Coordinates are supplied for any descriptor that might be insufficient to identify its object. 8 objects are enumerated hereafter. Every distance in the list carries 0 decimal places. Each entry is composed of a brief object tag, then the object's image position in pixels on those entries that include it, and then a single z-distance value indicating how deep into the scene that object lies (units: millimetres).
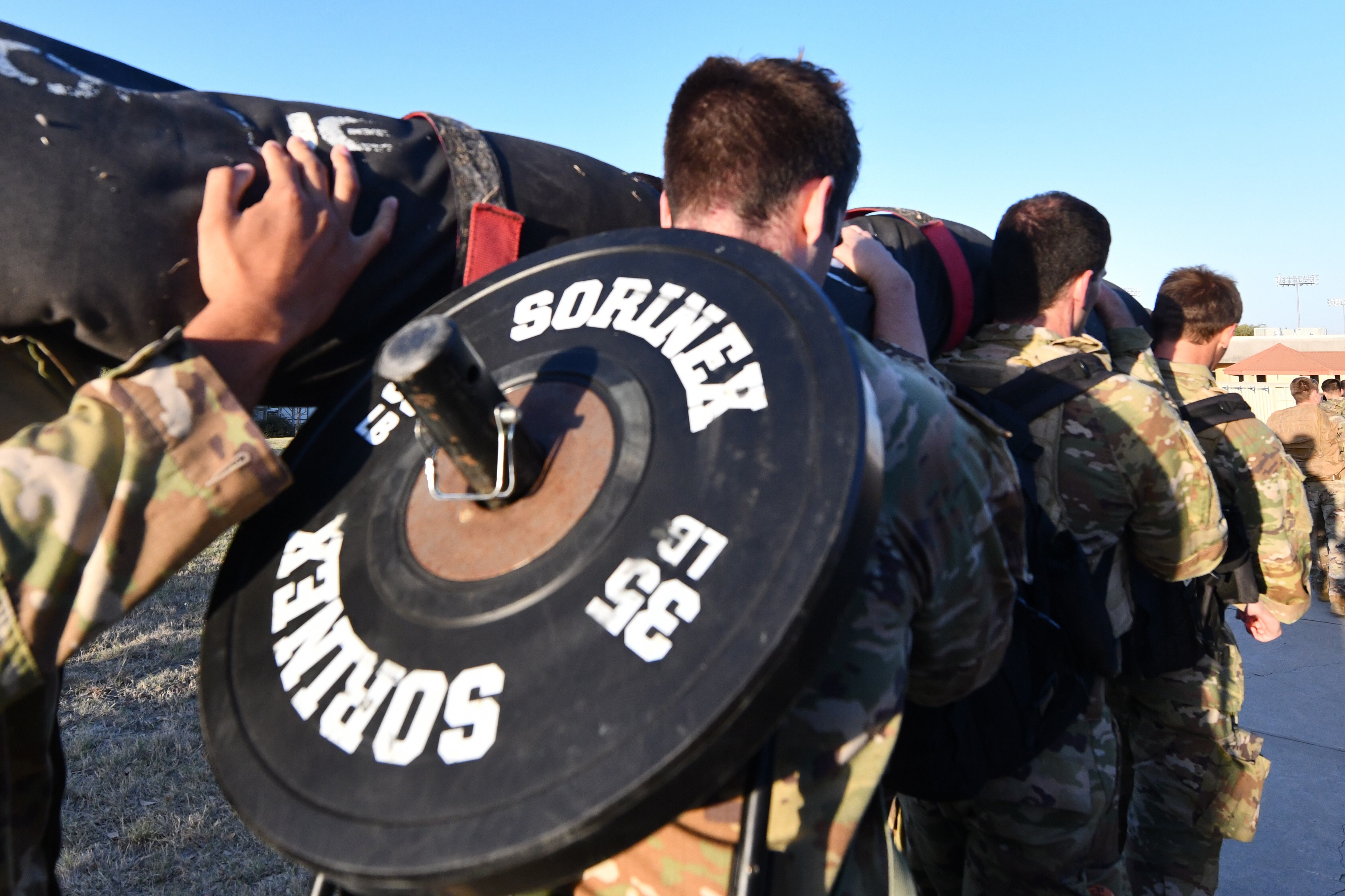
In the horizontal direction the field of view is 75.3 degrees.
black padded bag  1136
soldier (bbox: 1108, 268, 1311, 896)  3465
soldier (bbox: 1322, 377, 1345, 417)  8844
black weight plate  824
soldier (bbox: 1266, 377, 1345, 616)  8297
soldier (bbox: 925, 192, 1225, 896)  2416
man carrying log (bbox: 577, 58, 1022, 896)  1152
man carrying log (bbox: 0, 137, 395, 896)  982
